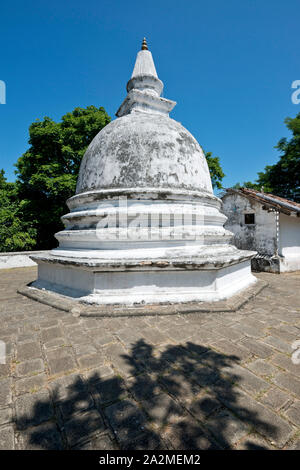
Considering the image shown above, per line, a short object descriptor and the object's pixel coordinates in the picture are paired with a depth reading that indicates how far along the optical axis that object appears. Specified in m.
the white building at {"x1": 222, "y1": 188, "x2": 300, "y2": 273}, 9.85
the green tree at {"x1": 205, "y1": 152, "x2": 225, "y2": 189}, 18.33
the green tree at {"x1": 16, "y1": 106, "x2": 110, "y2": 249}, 15.12
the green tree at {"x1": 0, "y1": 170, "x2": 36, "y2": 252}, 13.08
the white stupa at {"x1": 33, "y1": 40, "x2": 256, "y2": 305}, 4.32
